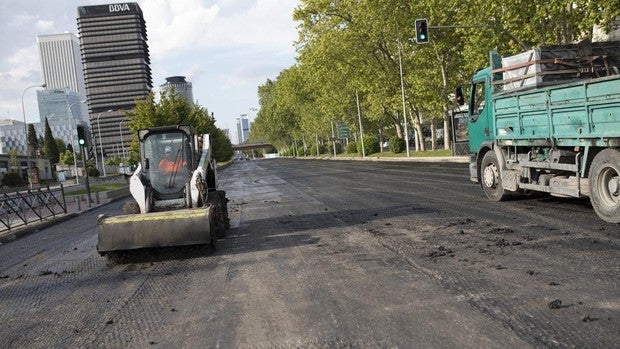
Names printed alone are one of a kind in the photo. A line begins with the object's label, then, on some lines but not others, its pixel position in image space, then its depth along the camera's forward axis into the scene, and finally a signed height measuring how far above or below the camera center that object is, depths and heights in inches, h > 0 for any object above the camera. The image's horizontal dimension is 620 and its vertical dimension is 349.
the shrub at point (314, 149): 4052.7 -46.7
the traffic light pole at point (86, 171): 909.8 -9.7
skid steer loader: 335.6 -27.9
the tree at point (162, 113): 1854.1 +172.7
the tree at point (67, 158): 4650.1 +80.7
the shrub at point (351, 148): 2923.5 -43.9
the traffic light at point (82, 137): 898.1 +49.7
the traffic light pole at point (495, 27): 977.5 +185.6
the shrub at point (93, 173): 3294.5 -49.5
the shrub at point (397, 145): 2091.7 -36.0
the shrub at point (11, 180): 2423.7 -32.2
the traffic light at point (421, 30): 1005.2 +198.6
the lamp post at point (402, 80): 1642.1 +172.8
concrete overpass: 6919.3 +54.5
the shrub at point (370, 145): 2470.5 -33.2
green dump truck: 324.8 -1.9
